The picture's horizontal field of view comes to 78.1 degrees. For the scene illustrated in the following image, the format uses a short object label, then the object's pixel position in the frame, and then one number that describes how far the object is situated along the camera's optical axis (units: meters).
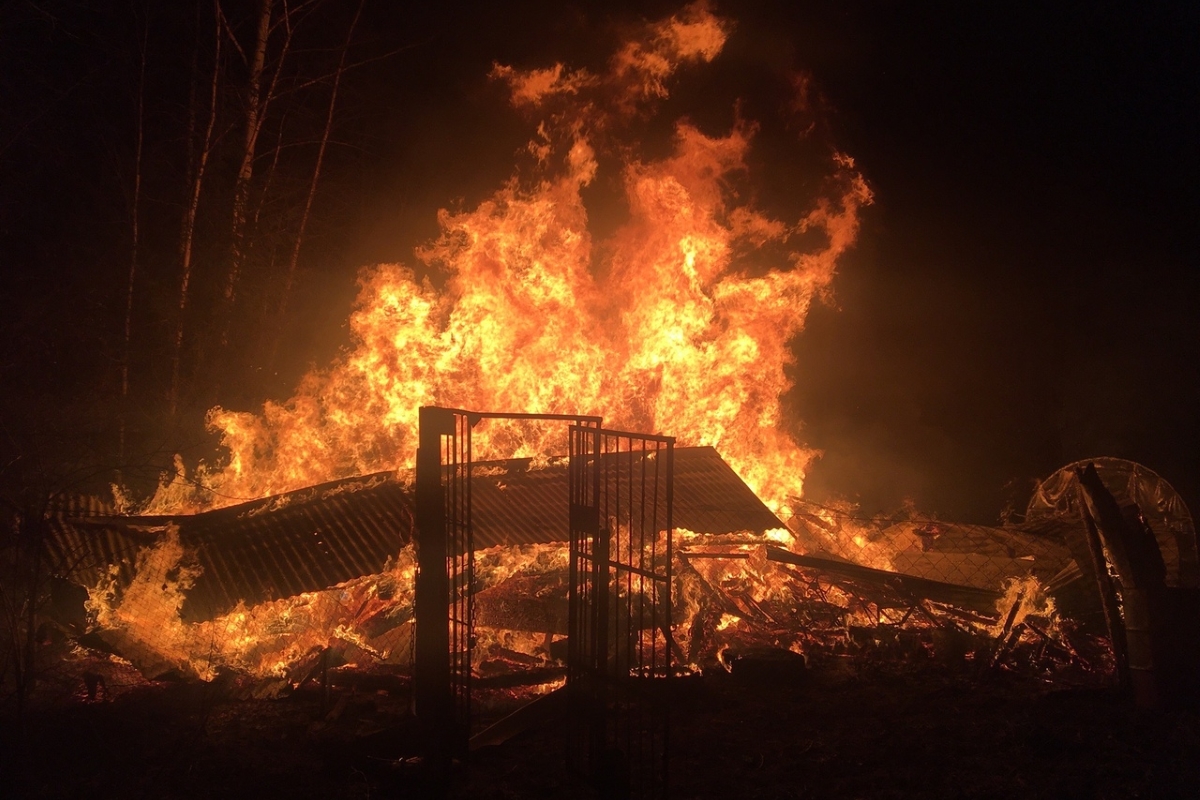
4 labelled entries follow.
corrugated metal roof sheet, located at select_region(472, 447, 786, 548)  10.45
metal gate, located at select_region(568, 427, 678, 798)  5.68
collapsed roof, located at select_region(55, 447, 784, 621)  9.02
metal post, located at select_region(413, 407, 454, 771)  6.35
